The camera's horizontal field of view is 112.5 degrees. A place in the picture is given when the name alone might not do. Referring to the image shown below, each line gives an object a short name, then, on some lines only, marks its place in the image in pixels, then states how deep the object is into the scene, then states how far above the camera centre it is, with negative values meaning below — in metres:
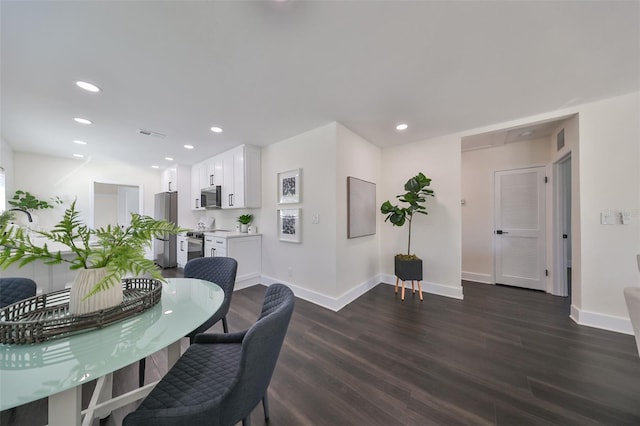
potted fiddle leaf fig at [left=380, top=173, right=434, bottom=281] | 3.08 -0.02
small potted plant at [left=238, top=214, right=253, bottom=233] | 3.97 -0.14
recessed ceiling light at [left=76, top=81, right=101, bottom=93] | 1.98 +1.21
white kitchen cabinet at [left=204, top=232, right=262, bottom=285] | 3.46 -0.62
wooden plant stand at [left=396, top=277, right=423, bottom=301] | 3.08 -1.15
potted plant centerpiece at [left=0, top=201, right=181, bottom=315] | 0.89 -0.19
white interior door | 3.34 -0.22
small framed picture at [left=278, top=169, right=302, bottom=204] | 3.25 +0.42
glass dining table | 0.65 -0.52
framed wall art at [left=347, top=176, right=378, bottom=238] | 3.05 +0.09
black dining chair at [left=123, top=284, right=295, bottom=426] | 0.76 -0.73
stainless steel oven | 4.02 -0.61
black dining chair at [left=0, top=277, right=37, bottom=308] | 1.33 -0.49
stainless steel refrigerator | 4.88 -0.16
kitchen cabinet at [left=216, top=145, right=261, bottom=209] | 3.70 +0.65
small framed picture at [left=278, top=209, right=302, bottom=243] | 3.24 -0.19
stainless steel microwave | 4.27 +0.33
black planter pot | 3.08 -0.81
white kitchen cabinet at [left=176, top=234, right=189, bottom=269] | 4.57 -0.82
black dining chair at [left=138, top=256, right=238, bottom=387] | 1.84 -0.53
